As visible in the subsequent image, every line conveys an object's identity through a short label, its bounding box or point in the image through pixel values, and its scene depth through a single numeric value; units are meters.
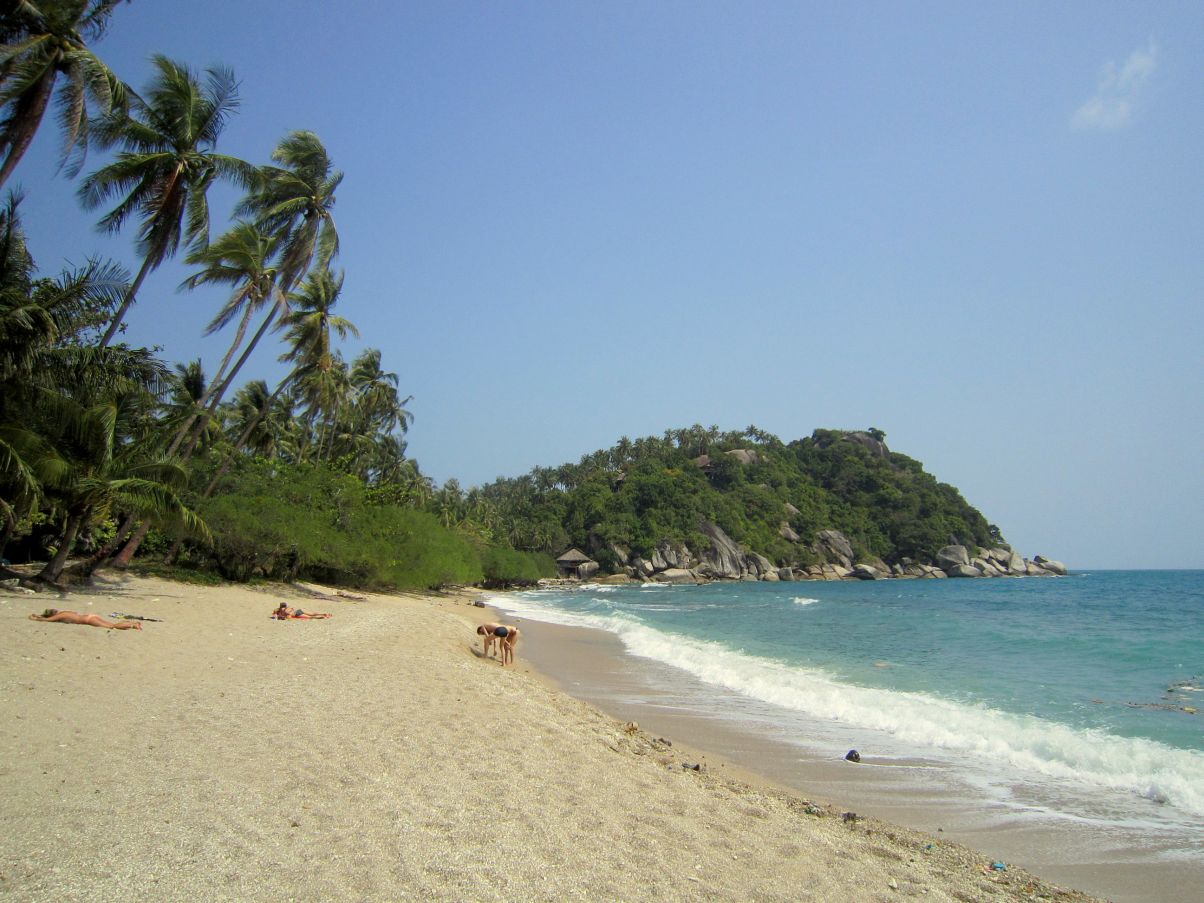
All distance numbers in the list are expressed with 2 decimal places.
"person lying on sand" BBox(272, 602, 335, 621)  16.36
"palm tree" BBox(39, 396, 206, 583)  14.53
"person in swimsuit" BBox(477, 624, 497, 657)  14.61
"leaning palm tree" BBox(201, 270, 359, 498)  26.11
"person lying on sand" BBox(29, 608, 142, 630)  11.14
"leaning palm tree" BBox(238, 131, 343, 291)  21.67
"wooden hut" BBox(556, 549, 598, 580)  81.88
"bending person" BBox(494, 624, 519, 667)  13.61
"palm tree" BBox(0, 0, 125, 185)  11.88
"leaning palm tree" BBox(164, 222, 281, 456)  19.75
